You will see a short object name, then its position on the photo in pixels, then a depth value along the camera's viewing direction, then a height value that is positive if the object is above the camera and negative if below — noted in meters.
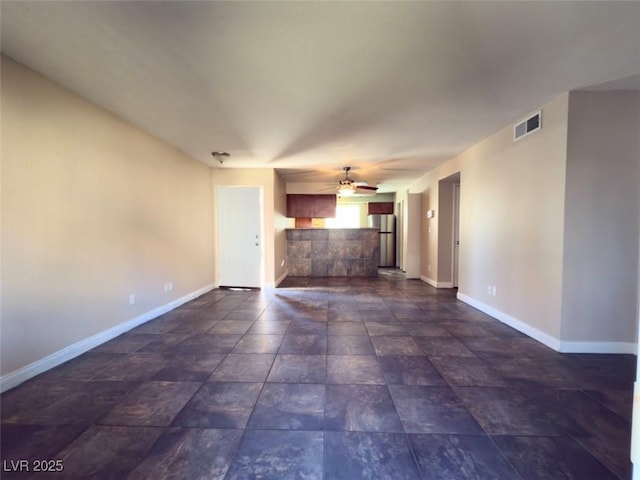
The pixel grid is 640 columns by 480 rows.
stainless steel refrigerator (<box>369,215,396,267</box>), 8.98 -0.29
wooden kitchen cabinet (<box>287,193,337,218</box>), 7.34 +0.62
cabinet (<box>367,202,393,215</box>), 9.11 +0.70
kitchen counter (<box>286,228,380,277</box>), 6.98 -0.62
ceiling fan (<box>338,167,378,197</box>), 5.52 +0.89
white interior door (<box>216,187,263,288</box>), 5.46 -0.15
